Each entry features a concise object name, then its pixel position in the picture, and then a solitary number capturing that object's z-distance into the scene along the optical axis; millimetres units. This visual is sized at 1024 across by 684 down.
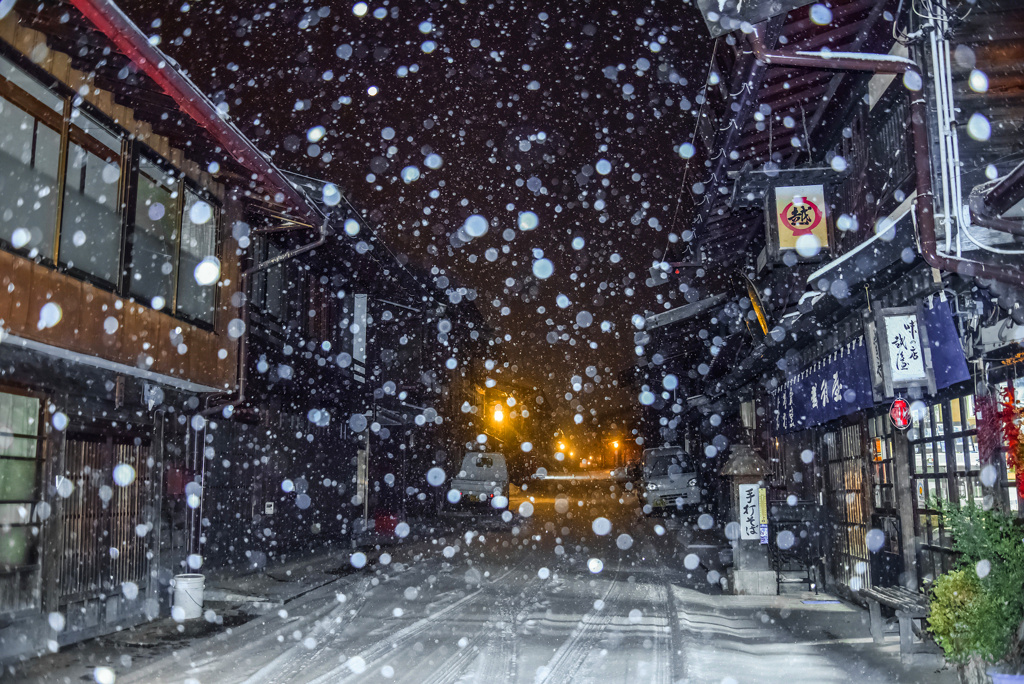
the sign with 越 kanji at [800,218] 10883
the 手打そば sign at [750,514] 12391
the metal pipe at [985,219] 6352
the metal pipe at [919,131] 6656
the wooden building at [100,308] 8711
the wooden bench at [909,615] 7668
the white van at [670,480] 28047
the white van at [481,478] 32188
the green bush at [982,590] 6012
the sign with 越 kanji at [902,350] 7633
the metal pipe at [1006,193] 5965
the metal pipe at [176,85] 8156
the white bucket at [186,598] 11266
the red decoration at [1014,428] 5988
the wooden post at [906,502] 9195
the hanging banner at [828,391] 9445
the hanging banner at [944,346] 7086
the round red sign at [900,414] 8742
